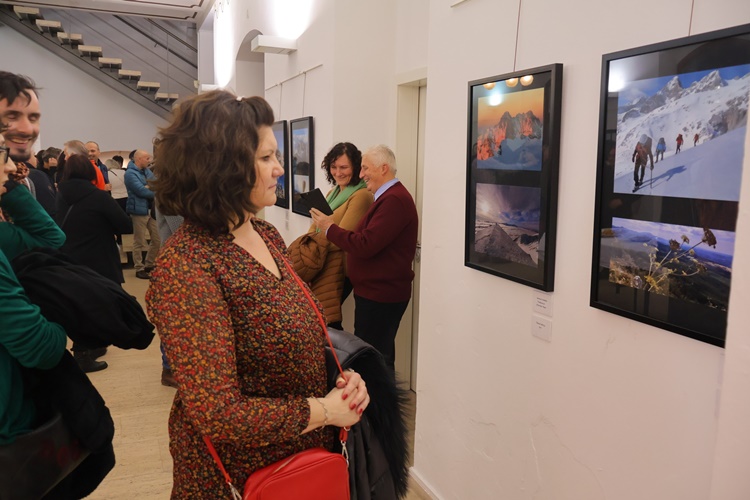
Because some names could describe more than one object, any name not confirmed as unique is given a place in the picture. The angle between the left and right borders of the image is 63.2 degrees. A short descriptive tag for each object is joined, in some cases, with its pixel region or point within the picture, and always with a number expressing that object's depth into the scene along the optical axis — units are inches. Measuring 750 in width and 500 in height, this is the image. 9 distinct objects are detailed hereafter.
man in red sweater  136.8
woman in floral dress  48.8
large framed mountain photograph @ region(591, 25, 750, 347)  57.1
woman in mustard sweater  154.8
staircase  439.8
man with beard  57.4
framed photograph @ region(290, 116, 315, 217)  198.5
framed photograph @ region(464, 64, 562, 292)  81.7
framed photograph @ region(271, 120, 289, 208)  229.5
